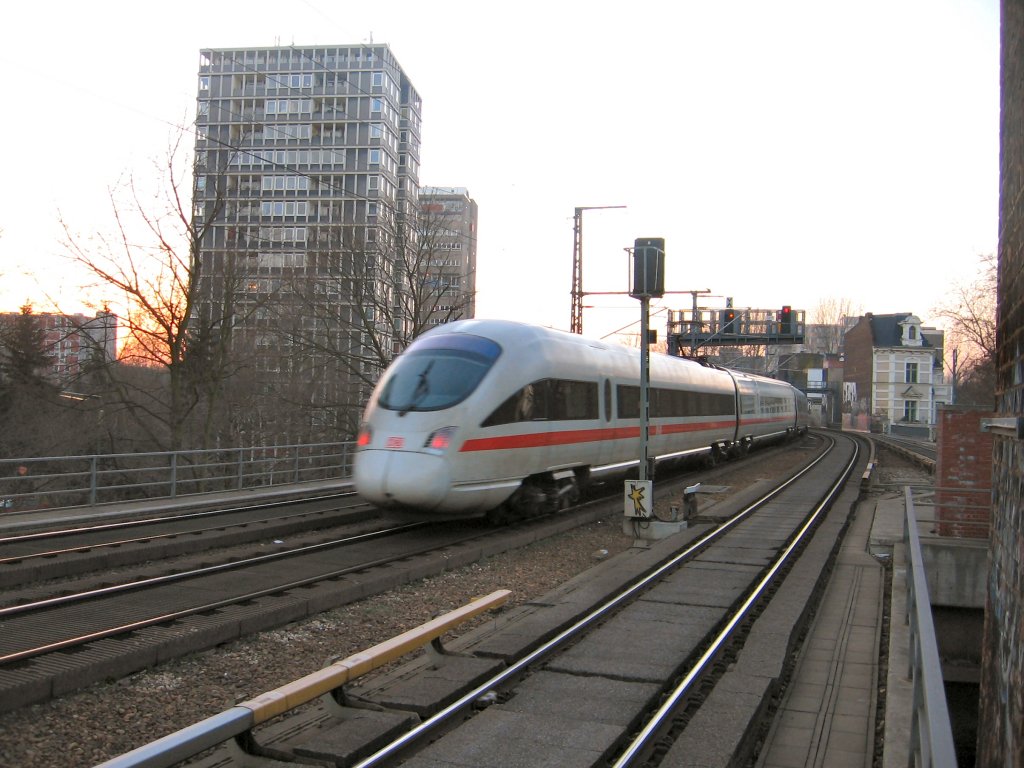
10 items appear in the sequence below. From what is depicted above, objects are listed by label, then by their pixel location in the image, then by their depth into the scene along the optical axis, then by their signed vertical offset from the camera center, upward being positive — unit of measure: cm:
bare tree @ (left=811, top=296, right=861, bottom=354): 11262 +1066
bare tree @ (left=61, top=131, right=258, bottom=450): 2116 +151
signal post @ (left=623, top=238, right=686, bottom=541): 1398 -111
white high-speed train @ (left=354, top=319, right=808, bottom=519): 1176 -32
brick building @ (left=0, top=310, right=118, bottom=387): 2045 +133
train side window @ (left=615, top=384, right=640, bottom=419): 1720 +5
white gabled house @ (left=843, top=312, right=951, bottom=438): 7731 +326
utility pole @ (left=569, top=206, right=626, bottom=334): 2522 +379
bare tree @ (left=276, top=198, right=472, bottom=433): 2678 +344
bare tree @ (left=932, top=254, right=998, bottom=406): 4166 +420
